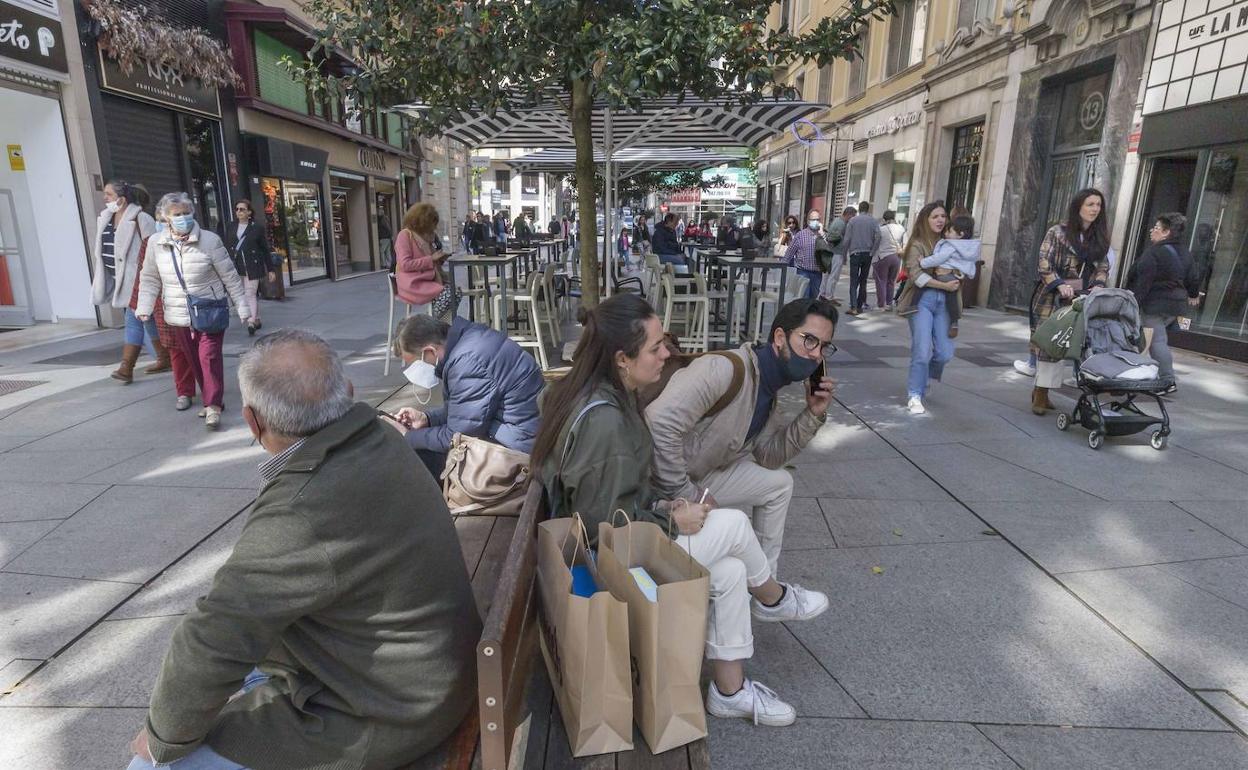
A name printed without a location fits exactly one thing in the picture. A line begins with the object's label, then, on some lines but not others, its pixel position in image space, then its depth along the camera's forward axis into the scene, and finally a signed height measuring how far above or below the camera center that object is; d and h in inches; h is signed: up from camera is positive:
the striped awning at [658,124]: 279.4 +44.8
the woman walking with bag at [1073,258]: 233.9 -9.8
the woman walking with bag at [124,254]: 238.1 -14.6
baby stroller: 197.9 -40.1
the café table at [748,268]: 287.0 -18.2
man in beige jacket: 104.6 -32.0
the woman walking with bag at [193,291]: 204.4 -23.1
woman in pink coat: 271.3 -16.0
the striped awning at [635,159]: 483.8 +45.3
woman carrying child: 237.0 -29.3
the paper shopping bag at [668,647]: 69.7 -43.0
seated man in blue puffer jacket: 127.3 -29.3
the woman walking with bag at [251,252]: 401.1 -21.5
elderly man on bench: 54.6 -32.1
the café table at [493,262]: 274.4 -17.2
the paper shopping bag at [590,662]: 66.9 -43.6
